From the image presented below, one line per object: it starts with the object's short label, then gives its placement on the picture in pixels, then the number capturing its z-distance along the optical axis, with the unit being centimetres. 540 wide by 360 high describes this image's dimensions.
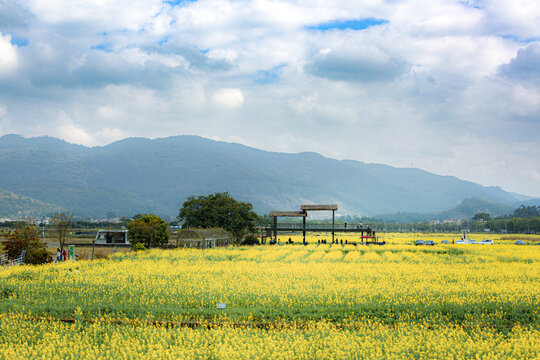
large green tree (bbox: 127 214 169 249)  5306
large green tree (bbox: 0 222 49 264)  3725
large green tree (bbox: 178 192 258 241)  6569
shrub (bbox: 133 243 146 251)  4827
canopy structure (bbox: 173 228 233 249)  5344
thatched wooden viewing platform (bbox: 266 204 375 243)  6625
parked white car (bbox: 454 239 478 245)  7510
